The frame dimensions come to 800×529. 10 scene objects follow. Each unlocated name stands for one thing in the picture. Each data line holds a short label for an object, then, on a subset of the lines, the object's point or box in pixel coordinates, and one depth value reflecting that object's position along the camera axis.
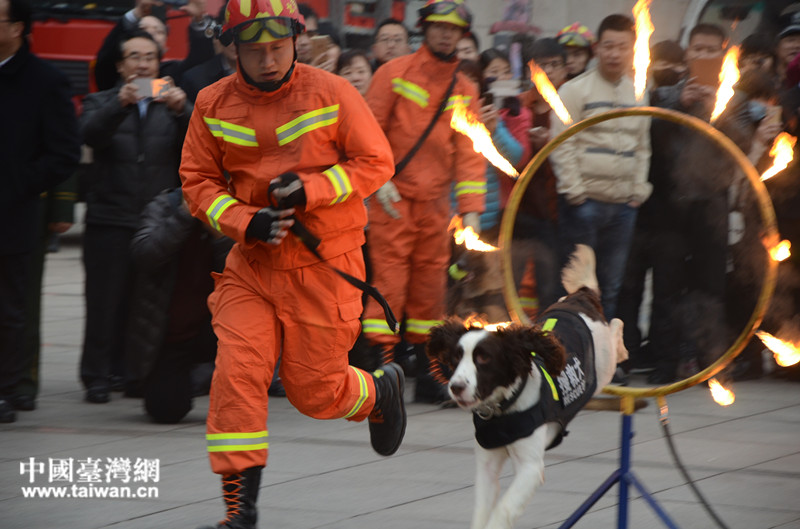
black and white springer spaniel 7.99
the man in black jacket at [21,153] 12.89
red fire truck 29.34
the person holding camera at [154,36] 15.00
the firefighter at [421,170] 13.39
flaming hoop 7.88
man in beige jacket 9.62
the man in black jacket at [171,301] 12.45
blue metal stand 8.27
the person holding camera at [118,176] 13.77
